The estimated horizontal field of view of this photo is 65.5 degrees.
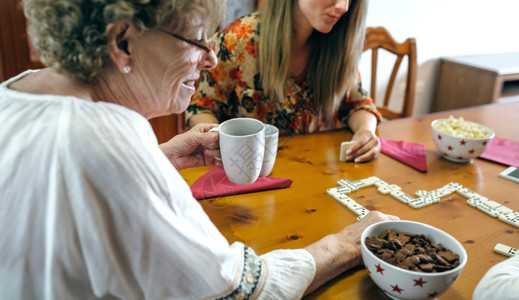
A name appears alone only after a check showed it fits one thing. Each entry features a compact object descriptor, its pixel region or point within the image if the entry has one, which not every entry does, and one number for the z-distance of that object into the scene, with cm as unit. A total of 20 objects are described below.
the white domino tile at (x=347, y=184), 115
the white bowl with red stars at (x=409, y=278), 68
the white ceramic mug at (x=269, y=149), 109
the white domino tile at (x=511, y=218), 100
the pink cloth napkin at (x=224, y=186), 111
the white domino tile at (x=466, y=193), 112
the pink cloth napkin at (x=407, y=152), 132
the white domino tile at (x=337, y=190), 112
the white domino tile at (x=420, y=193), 112
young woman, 163
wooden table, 85
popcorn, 135
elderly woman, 57
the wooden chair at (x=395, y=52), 229
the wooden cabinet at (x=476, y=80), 331
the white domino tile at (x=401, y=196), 109
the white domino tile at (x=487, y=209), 103
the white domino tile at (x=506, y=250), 88
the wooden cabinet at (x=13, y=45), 227
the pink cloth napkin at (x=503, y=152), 135
